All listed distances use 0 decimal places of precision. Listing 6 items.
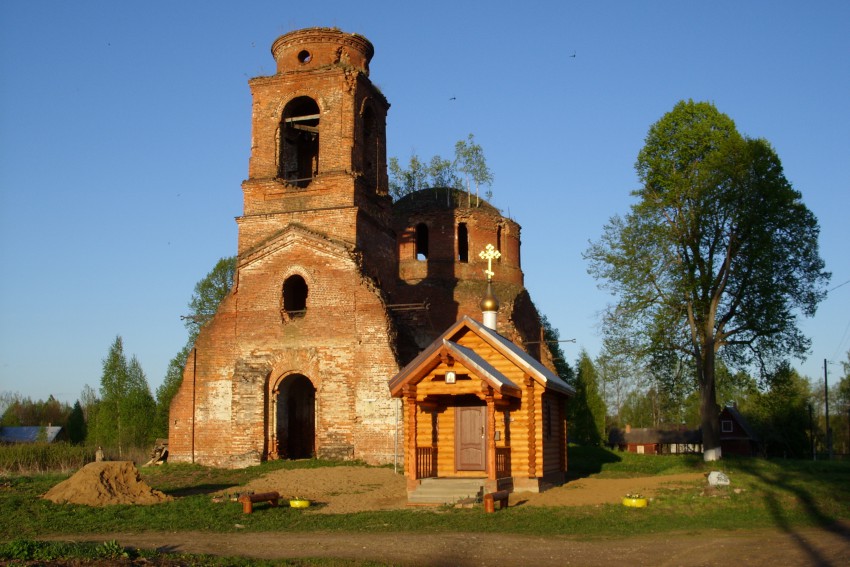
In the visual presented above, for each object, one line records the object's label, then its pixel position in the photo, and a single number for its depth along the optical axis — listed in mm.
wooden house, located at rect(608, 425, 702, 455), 54594
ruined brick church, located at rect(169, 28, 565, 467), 23969
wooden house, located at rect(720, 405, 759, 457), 50562
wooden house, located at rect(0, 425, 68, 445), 51438
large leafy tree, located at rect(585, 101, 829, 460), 27688
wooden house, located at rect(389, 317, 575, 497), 17047
